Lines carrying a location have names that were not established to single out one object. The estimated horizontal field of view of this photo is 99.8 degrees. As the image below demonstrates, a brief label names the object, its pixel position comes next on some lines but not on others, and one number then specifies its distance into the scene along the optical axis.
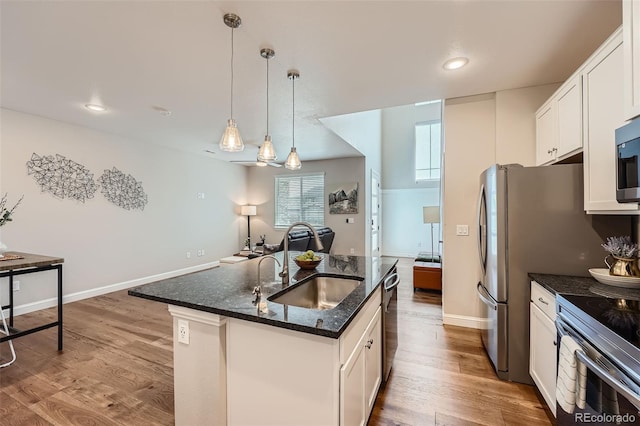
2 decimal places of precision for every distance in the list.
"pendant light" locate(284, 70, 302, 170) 2.41
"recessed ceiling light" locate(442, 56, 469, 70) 2.23
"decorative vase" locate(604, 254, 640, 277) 1.58
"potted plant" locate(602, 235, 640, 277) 1.59
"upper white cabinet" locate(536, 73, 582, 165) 1.90
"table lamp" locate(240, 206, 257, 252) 7.09
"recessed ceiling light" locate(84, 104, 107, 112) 3.22
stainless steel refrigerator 1.90
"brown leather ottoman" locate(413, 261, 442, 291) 4.21
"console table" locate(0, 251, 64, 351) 2.21
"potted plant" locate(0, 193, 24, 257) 3.22
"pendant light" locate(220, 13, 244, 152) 1.79
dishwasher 1.95
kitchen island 1.16
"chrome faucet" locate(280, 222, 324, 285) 1.72
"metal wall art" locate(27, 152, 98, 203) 3.57
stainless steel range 0.93
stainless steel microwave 1.28
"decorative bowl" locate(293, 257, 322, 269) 2.06
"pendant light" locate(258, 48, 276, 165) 2.10
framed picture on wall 6.32
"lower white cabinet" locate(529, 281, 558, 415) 1.63
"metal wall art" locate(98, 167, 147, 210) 4.27
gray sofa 4.85
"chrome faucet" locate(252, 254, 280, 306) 1.37
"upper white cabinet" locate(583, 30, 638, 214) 1.52
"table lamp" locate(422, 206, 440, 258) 5.29
